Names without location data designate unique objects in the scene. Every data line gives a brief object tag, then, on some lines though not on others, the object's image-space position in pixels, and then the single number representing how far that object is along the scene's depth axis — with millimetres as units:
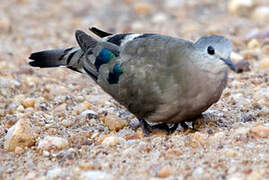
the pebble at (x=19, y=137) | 8617
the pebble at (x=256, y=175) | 6562
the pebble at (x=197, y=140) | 8181
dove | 8312
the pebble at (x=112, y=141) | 8469
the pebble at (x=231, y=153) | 7520
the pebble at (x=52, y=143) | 8492
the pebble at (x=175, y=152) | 7746
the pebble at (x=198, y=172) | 6848
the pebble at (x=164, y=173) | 6910
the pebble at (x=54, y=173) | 7203
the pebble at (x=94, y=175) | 6961
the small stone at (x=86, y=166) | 7288
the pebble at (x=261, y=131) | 8273
